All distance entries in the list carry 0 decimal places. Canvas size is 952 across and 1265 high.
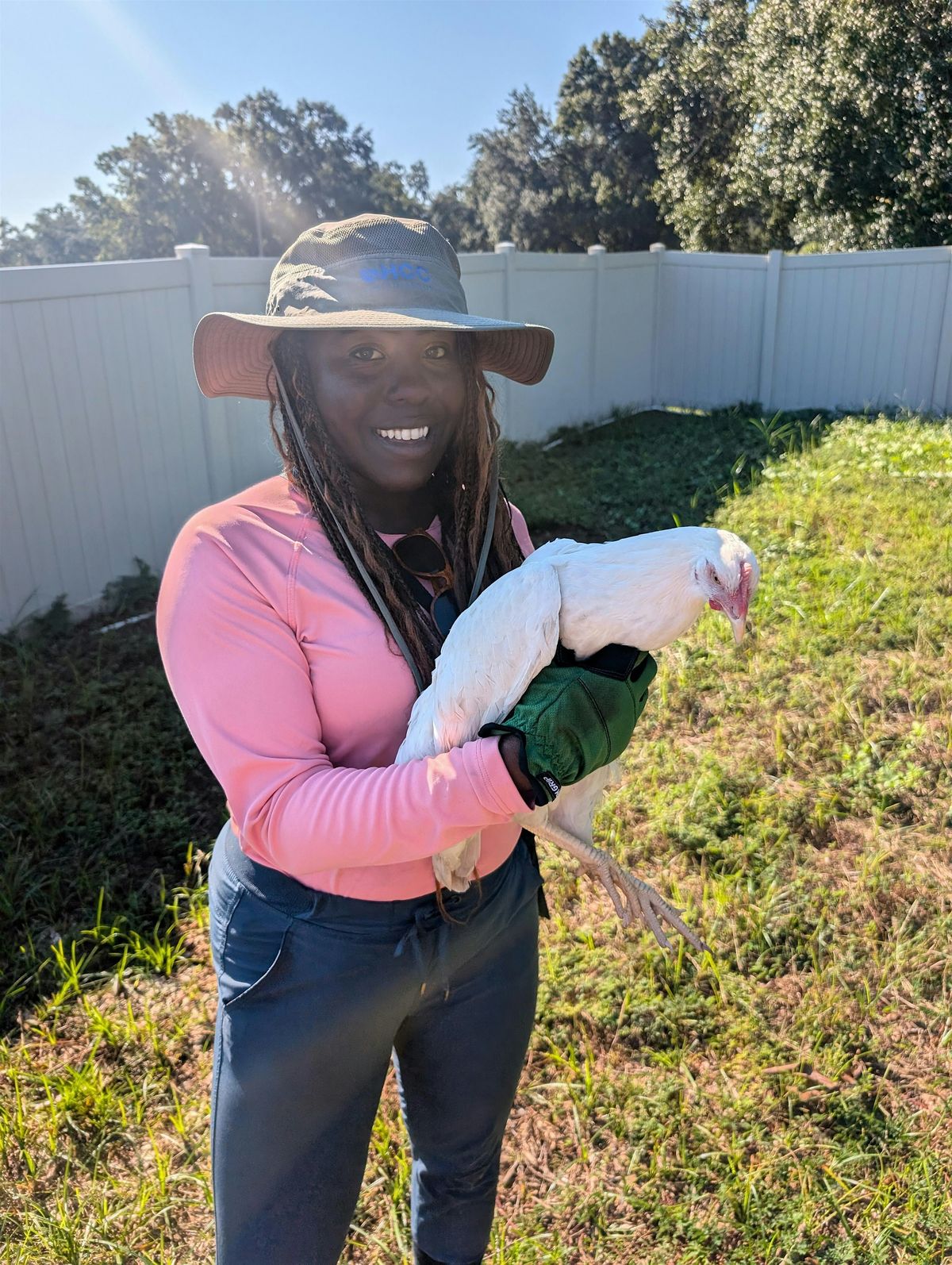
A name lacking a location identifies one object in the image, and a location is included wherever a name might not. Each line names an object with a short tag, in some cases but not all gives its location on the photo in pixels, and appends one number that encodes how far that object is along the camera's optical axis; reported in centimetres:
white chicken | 141
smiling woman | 125
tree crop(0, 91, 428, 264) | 3750
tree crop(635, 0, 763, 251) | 1531
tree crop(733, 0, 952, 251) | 1127
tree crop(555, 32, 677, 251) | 2297
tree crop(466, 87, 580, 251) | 2562
